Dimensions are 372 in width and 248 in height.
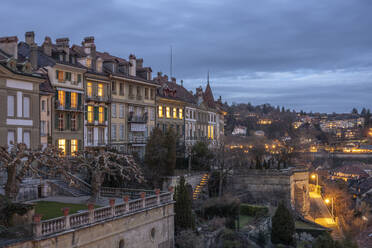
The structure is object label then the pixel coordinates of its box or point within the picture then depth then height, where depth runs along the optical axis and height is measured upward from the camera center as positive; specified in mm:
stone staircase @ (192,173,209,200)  47300 -5698
